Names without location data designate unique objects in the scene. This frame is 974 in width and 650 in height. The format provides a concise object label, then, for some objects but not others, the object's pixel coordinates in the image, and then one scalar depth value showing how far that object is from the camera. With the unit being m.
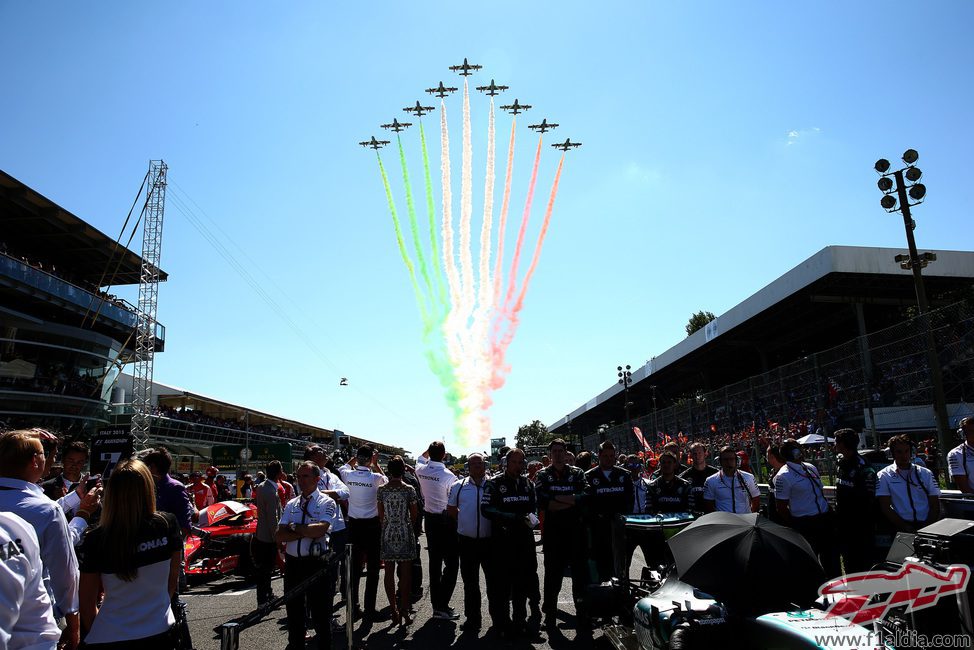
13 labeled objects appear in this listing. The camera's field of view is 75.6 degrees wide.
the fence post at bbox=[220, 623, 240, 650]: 3.41
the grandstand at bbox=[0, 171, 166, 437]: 34.88
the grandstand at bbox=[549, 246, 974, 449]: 13.88
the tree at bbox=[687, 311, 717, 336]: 69.44
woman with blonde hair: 3.41
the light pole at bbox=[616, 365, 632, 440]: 39.38
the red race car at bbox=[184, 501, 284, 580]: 10.77
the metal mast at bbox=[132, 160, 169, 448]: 42.72
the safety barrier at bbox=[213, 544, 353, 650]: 3.42
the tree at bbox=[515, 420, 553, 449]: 130.38
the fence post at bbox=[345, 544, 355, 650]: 5.85
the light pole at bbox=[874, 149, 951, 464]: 14.80
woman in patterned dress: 7.54
